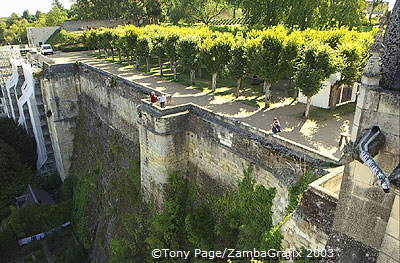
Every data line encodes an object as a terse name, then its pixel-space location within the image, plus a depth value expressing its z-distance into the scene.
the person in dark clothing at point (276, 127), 14.07
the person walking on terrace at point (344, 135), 12.40
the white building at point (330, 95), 17.73
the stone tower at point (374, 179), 5.01
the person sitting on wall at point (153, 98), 15.02
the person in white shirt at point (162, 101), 14.09
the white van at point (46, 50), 40.41
